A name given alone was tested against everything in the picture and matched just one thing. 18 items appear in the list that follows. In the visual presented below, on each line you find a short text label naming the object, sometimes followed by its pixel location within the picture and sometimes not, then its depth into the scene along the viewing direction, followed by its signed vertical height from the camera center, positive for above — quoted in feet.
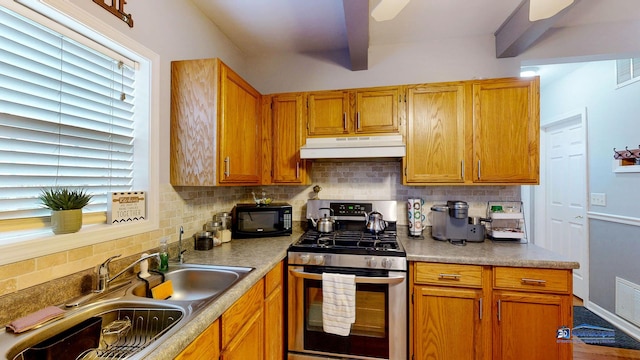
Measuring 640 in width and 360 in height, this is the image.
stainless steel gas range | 5.56 -2.59
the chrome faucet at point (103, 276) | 3.71 -1.36
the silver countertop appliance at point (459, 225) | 6.35 -1.06
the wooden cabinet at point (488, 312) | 5.08 -2.65
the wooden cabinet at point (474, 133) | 6.35 +1.28
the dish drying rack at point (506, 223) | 6.38 -1.06
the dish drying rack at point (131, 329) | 3.09 -1.87
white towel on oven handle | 5.50 -2.59
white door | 9.39 -0.40
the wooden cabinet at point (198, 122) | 5.33 +1.27
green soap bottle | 4.63 -1.33
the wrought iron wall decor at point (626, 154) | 7.38 +0.86
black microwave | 6.90 -1.03
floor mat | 7.20 -4.46
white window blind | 3.20 +0.95
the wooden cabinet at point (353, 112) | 7.05 +1.99
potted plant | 3.42 -0.33
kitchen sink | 2.56 -1.68
